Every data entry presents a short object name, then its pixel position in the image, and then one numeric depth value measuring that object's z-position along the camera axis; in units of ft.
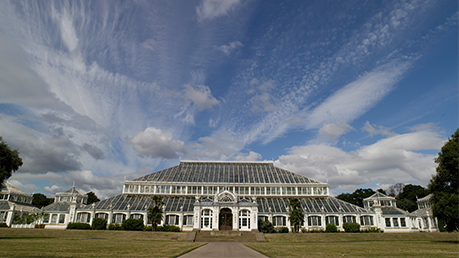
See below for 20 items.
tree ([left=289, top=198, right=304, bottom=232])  165.99
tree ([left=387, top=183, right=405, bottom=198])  354.99
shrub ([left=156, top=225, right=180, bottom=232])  169.89
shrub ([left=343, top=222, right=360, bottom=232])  173.47
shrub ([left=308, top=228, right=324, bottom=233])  171.30
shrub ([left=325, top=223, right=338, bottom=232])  173.13
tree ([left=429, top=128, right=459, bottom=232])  104.06
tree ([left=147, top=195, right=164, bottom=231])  165.48
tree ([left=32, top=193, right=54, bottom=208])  314.35
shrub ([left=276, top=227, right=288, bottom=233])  171.63
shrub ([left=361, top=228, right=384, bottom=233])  172.63
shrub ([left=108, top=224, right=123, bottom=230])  172.65
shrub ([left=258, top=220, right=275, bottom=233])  167.53
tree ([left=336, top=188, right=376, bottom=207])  320.50
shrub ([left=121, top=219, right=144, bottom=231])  168.55
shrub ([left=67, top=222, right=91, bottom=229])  172.45
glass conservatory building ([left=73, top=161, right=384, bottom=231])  177.37
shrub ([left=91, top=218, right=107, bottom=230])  171.83
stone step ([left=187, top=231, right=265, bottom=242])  145.89
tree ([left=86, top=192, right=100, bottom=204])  337.91
